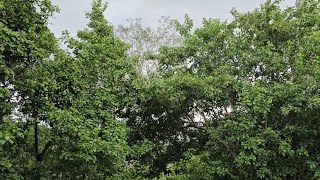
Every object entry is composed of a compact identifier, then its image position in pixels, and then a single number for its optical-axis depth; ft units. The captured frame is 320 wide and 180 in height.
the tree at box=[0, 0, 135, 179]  17.90
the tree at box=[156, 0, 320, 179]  19.30
